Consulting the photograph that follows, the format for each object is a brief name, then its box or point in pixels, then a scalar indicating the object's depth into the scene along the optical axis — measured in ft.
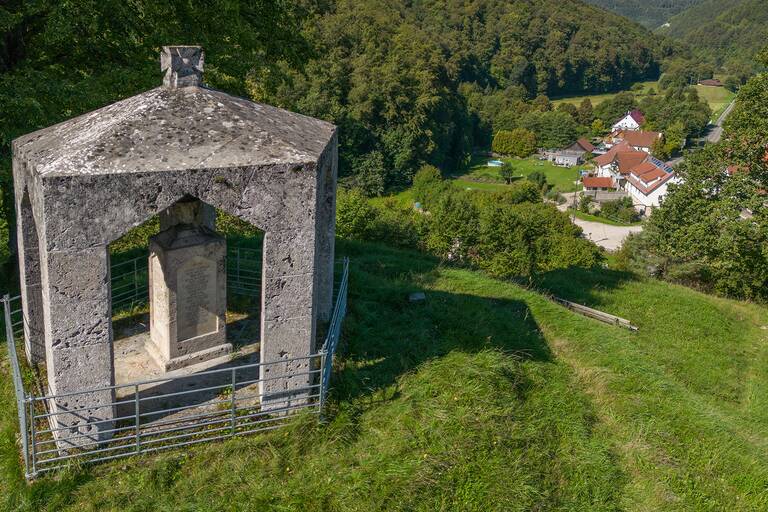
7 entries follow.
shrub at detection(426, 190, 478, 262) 118.83
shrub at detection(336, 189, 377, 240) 76.80
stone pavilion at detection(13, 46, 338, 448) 21.99
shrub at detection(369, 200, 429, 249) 75.44
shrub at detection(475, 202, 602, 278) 108.37
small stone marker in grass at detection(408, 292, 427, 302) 40.68
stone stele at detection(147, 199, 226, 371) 29.19
